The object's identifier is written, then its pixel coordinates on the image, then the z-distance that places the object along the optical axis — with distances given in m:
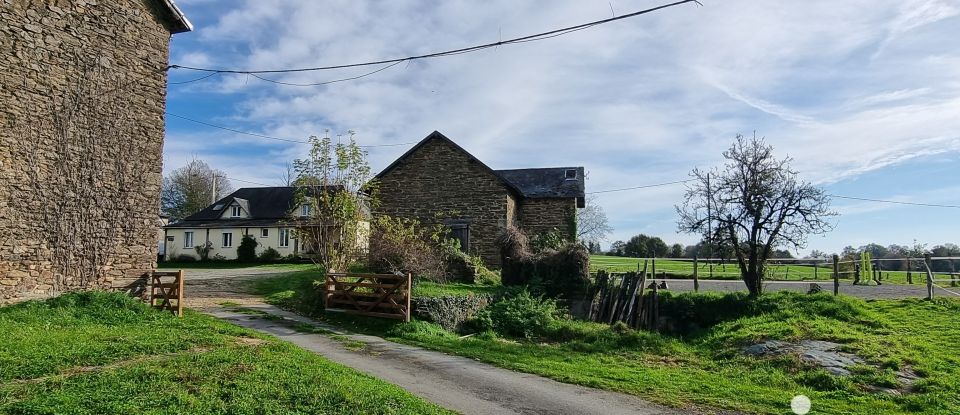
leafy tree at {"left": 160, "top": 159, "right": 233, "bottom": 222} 51.19
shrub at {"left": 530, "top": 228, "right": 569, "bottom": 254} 26.05
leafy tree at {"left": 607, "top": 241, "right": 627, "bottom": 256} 60.30
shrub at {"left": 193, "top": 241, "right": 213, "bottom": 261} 41.06
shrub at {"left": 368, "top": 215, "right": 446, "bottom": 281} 19.62
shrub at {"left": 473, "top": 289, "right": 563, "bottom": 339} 14.84
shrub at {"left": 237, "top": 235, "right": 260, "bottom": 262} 39.41
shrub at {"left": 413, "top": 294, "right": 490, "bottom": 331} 14.51
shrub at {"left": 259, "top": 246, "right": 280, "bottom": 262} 39.09
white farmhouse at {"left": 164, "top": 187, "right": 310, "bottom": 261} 39.97
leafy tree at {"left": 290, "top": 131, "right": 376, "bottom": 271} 19.80
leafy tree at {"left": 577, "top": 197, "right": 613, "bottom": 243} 55.34
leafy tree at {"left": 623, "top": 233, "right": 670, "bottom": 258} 52.31
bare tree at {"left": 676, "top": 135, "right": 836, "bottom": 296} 16.41
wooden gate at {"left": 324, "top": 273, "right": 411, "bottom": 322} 14.39
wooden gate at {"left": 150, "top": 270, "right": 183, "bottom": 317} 13.81
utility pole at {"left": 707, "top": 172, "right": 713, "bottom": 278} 17.42
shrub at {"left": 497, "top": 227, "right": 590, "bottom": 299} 18.83
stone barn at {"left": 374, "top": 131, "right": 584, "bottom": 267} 26.38
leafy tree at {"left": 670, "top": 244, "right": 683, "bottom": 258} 50.97
